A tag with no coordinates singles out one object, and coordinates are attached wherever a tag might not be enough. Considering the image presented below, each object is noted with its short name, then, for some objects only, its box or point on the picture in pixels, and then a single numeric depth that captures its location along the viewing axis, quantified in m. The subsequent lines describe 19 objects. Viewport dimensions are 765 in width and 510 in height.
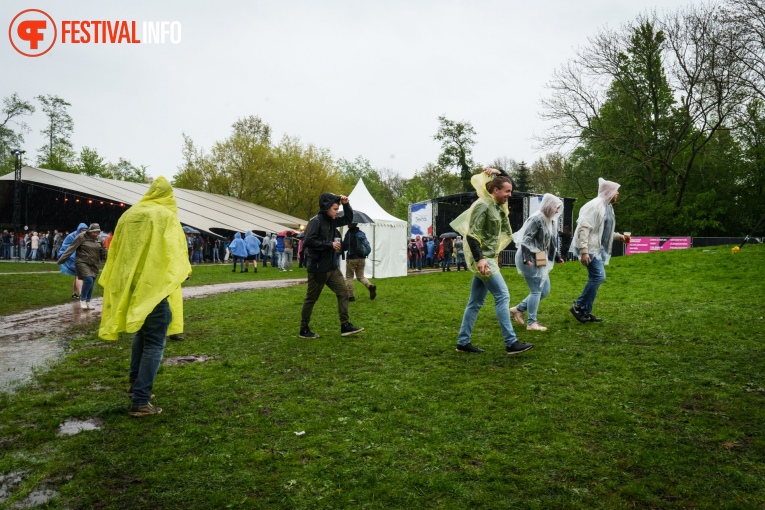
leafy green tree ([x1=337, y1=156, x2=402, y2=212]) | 74.44
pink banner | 27.67
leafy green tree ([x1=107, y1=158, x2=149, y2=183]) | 66.82
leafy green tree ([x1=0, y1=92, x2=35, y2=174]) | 46.19
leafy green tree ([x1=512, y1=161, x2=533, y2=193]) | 59.59
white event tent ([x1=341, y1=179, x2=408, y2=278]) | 19.80
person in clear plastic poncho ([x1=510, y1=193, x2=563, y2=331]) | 7.14
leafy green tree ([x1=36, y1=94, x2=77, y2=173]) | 51.50
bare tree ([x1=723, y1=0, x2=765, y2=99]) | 20.45
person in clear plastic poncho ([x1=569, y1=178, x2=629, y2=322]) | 7.51
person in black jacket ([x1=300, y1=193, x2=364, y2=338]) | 7.02
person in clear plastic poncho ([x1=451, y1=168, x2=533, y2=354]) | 5.80
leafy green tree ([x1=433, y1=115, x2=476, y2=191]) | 56.00
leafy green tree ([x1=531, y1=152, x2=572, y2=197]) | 55.41
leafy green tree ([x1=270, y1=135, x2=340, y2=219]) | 50.44
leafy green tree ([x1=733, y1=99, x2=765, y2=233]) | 33.88
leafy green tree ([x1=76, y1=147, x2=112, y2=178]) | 56.31
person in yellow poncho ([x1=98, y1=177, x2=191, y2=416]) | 4.16
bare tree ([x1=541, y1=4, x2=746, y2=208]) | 30.19
